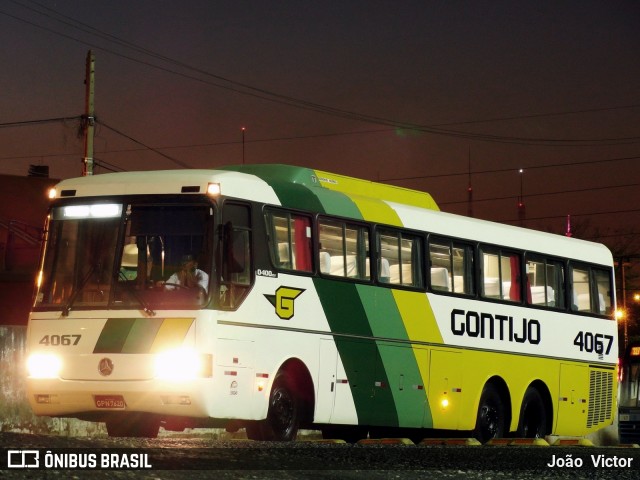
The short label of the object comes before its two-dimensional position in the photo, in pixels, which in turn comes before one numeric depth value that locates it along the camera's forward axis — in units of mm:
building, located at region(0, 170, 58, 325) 57875
